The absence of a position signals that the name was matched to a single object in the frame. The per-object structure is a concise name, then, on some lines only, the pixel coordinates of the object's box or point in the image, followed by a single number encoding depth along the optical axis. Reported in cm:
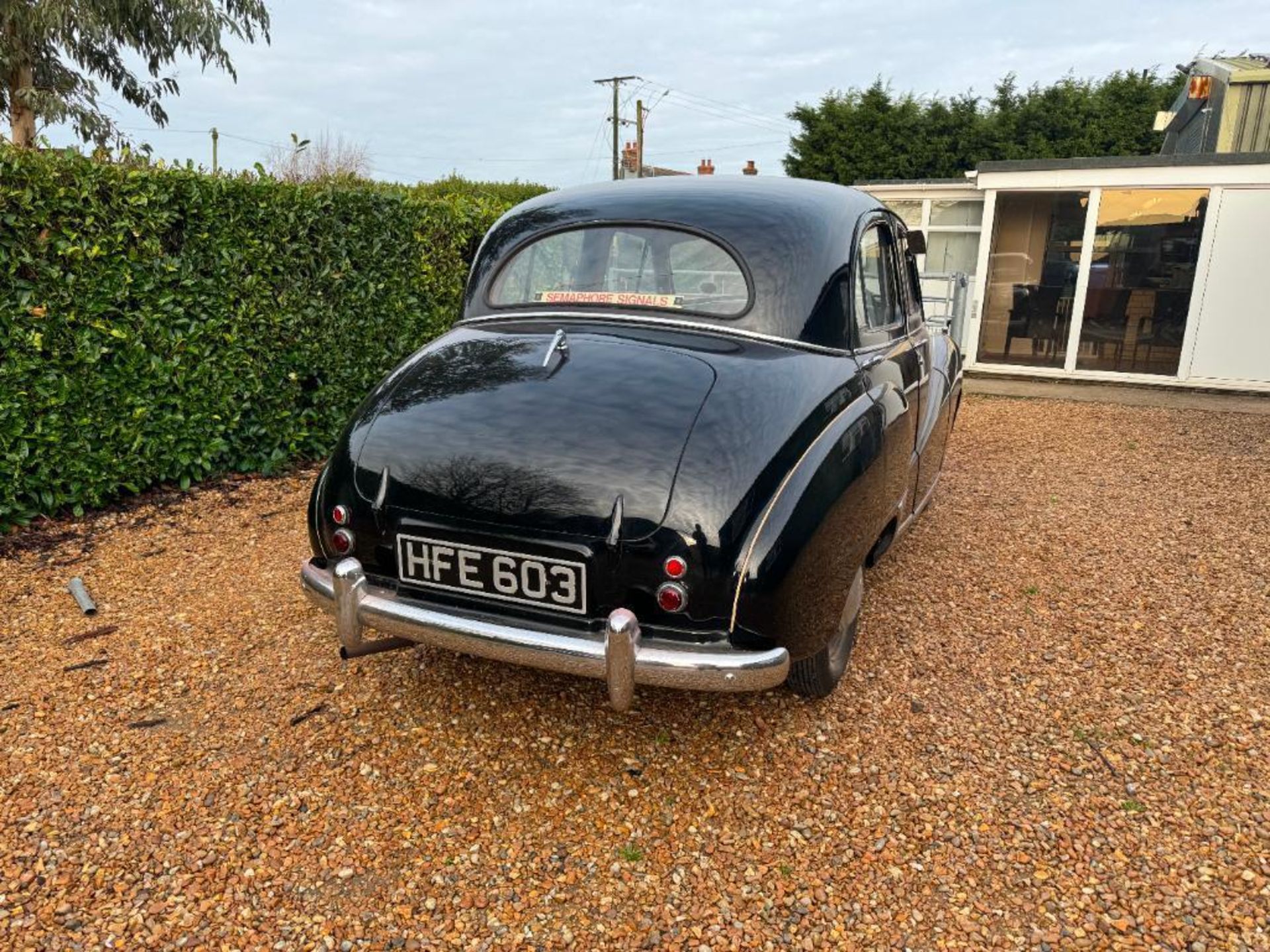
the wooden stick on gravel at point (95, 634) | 358
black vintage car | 238
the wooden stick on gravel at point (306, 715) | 301
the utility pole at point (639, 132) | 3312
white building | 979
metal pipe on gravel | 384
